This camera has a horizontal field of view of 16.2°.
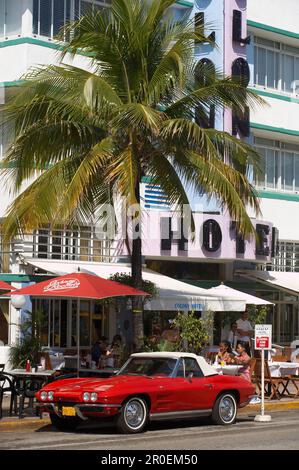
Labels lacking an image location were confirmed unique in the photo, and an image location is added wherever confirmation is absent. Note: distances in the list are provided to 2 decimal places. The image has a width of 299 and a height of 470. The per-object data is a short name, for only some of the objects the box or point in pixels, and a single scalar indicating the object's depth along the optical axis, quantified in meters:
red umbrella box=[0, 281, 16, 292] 20.50
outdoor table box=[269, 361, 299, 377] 24.12
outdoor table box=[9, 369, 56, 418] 19.19
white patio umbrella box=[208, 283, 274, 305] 27.08
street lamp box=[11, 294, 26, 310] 24.64
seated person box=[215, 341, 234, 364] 23.98
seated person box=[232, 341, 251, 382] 23.08
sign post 20.84
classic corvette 16.78
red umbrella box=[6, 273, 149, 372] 20.28
